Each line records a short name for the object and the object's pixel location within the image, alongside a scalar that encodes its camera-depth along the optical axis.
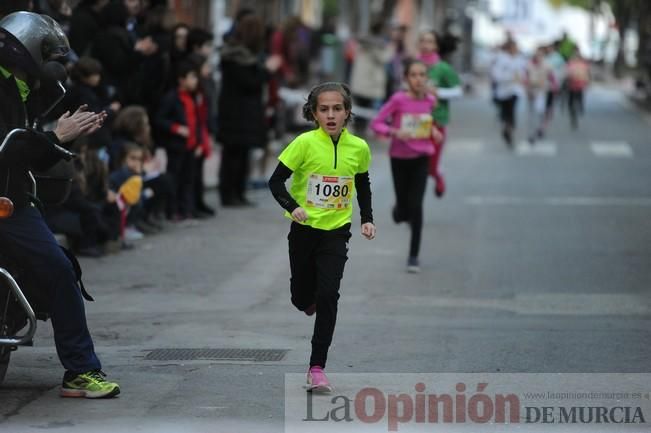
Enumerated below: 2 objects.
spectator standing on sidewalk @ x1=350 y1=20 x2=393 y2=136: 28.67
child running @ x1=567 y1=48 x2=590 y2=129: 34.88
